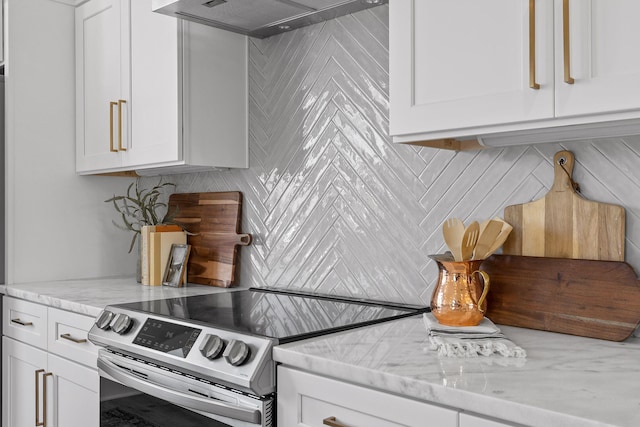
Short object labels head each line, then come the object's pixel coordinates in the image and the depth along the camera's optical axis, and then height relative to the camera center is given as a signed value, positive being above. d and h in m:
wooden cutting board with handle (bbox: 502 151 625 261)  1.48 -0.05
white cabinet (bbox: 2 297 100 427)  2.09 -0.62
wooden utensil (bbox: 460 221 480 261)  1.56 -0.09
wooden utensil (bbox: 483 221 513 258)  1.59 -0.09
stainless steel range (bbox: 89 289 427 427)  1.41 -0.39
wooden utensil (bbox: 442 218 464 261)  1.66 -0.07
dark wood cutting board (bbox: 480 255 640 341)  1.42 -0.23
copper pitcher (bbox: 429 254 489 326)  1.47 -0.22
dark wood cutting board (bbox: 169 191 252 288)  2.52 -0.12
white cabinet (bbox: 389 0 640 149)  1.19 +0.31
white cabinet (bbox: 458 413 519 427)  1.02 -0.38
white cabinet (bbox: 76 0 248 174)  2.32 +0.48
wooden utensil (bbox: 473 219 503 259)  1.56 -0.08
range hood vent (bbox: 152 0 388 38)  2.03 +0.70
